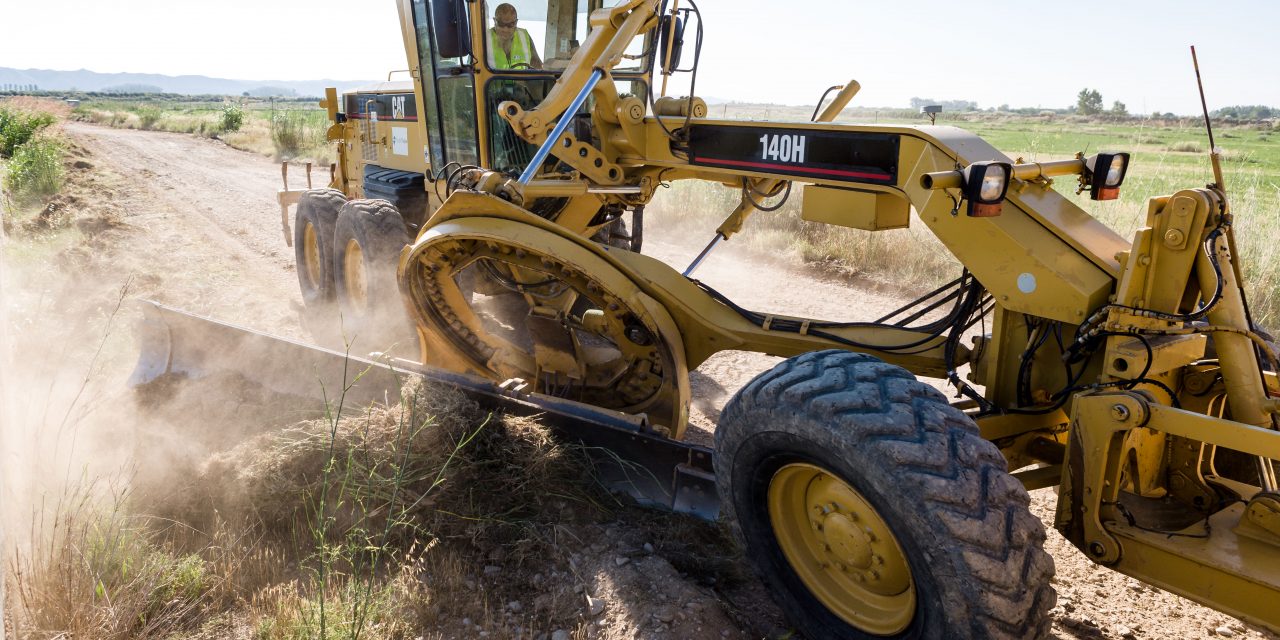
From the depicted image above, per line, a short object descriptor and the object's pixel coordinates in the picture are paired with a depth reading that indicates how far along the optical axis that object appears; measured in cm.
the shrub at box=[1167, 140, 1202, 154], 2564
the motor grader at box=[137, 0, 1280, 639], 274
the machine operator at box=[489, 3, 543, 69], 554
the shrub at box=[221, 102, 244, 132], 3659
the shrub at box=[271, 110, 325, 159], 2508
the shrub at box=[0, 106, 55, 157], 1930
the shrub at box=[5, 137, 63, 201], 1289
